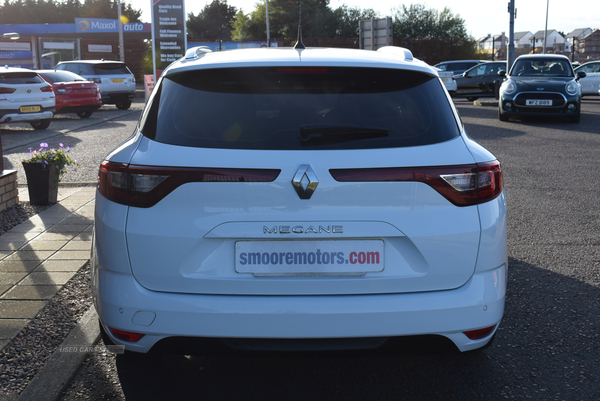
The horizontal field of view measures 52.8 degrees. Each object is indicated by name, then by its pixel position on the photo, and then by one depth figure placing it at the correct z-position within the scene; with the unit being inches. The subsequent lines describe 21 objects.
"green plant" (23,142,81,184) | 277.3
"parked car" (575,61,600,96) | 983.0
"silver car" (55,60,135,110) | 896.3
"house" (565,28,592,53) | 5137.8
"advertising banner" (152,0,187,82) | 748.0
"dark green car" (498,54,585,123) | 625.9
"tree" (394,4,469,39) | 2187.5
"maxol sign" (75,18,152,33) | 1747.0
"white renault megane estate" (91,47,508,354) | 94.0
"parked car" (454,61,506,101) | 920.3
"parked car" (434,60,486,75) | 1146.0
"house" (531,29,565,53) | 3939.5
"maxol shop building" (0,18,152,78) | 1700.3
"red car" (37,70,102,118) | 757.9
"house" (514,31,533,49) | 5019.7
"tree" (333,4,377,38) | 2281.0
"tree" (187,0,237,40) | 3213.6
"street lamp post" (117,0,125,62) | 1445.6
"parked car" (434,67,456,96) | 900.0
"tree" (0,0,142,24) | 2805.1
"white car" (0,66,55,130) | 623.8
